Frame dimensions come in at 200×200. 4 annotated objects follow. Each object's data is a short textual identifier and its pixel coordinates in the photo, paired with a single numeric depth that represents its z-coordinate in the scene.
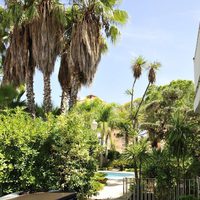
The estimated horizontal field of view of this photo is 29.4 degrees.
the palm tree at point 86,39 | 18.89
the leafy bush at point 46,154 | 11.43
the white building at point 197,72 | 9.84
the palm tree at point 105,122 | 34.25
